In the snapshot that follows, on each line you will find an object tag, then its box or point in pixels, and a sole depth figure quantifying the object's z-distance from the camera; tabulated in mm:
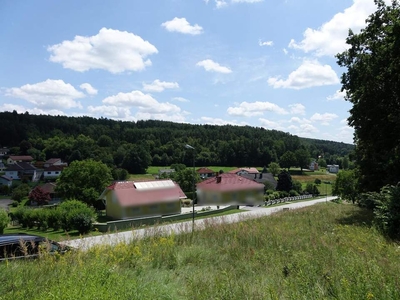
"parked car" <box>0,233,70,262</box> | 7273
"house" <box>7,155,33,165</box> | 102375
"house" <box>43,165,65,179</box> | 88062
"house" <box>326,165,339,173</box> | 131625
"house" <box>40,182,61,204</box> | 64275
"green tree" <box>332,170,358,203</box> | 42734
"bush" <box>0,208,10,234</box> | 26156
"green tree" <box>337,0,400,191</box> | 14164
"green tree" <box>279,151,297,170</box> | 108000
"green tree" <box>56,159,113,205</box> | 45094
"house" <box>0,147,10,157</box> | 111831
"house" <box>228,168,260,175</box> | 78594
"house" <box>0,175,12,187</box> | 79000
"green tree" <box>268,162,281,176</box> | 94312
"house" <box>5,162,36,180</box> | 90781
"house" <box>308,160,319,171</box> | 117969
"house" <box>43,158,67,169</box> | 92881
